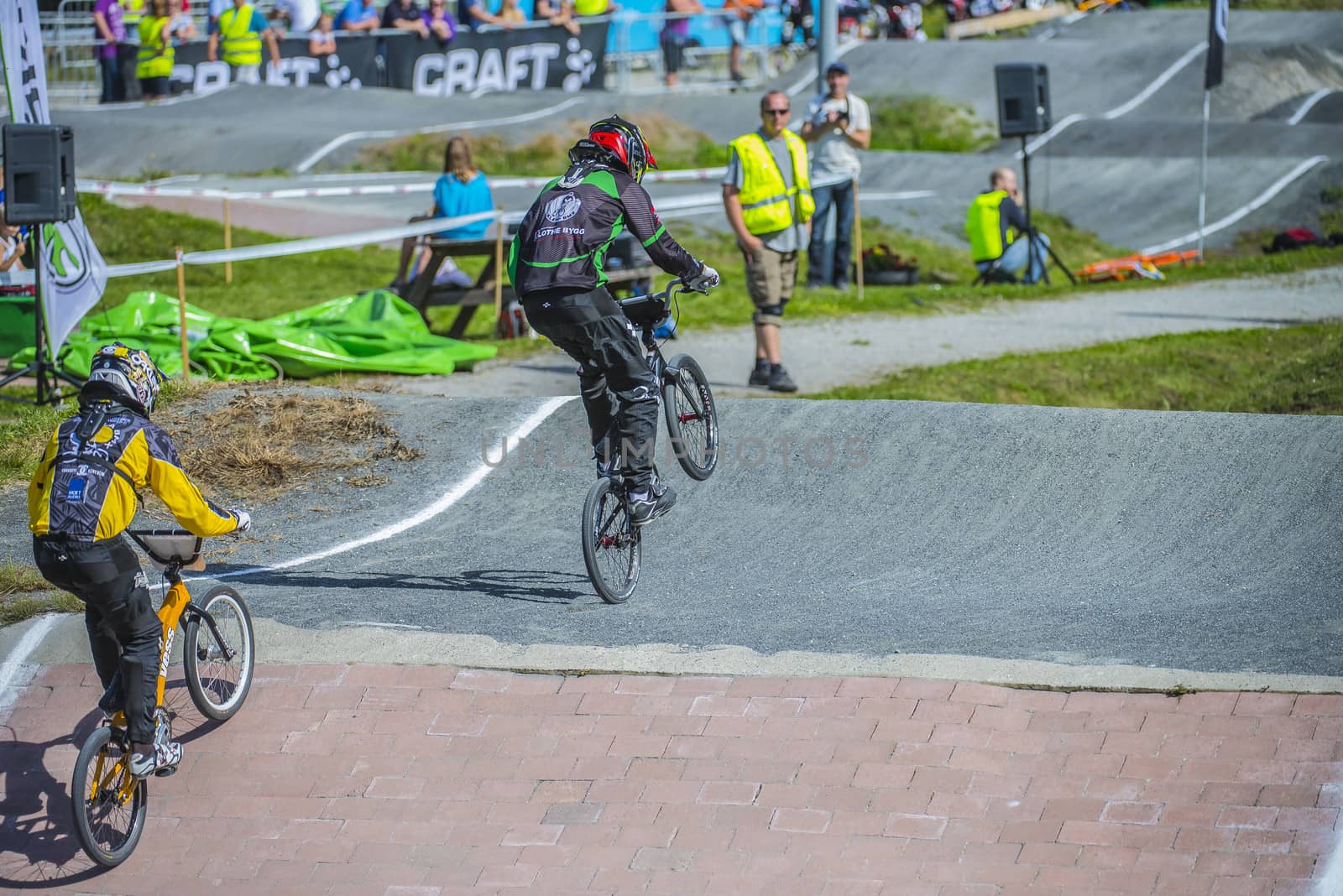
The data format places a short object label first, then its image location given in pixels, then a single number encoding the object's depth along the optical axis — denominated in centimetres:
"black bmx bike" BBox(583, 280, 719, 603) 732
